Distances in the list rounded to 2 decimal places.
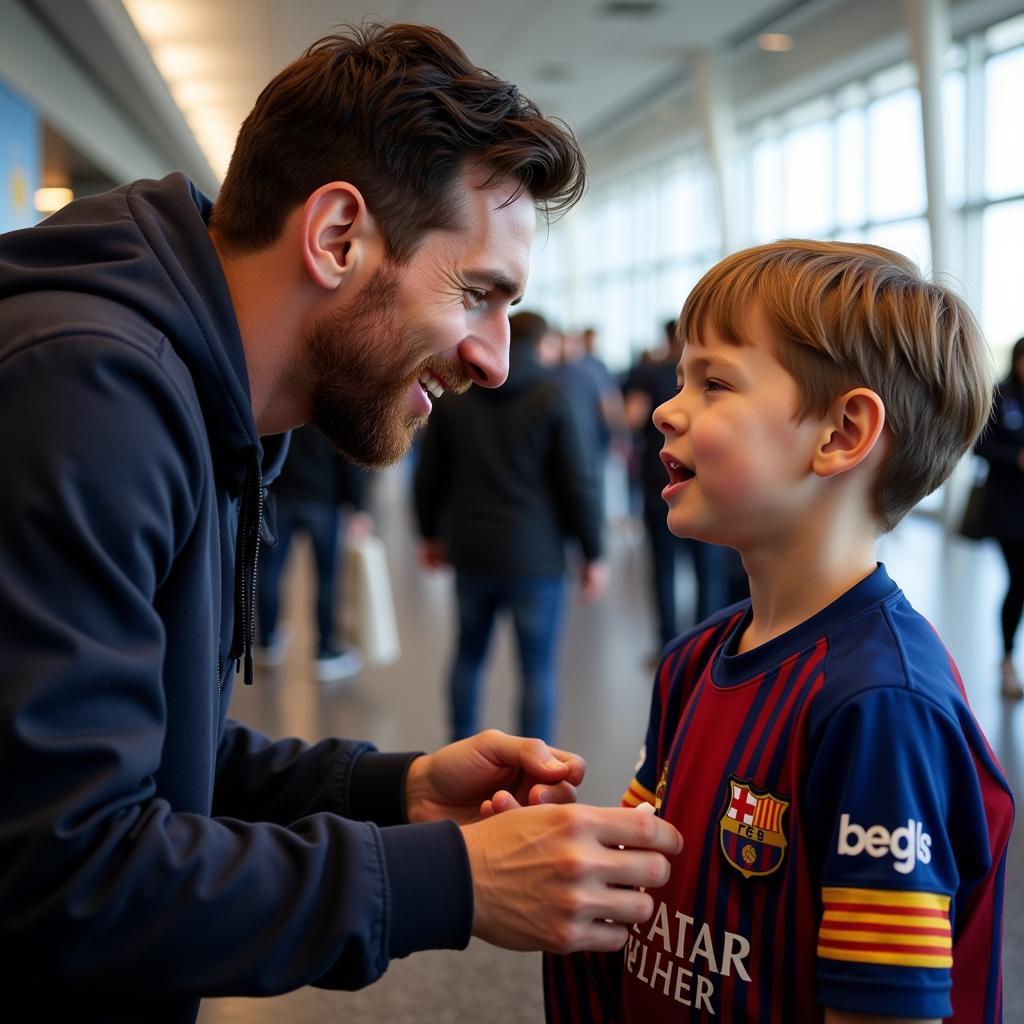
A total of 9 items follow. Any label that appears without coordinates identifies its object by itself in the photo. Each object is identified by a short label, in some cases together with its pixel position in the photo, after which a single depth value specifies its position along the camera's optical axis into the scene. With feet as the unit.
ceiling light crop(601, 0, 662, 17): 35.35
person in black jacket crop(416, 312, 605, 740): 13.75
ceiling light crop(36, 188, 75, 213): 34.49
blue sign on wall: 22.72
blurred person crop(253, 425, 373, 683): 18.57
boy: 3.43
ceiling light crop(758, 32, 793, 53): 38.65
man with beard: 3.06
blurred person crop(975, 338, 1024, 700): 17.29
